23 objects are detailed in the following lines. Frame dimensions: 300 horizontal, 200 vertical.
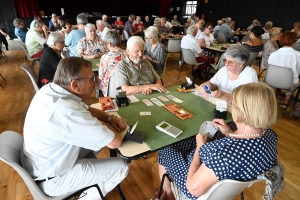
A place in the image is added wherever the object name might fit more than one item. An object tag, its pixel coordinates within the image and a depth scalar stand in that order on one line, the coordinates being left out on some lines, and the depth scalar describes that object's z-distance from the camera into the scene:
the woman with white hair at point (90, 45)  3.75
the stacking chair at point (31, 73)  2.52
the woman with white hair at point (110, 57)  2.78
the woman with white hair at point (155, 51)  3.70
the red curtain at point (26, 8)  10.77
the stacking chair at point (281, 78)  3.05
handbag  3.26
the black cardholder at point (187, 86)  2.13
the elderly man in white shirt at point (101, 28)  5.49
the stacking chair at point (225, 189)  0.92
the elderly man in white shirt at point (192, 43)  4.54
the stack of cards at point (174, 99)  1.87
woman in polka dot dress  0.95
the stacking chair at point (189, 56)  4.35
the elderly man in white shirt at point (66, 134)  1.15
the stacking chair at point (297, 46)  4.83
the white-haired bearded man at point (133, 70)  2.18
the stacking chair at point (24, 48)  4.82
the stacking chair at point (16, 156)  1.11
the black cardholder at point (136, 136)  1.28
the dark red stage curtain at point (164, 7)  15.64
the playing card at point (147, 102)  1.80
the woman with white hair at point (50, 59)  2.75
